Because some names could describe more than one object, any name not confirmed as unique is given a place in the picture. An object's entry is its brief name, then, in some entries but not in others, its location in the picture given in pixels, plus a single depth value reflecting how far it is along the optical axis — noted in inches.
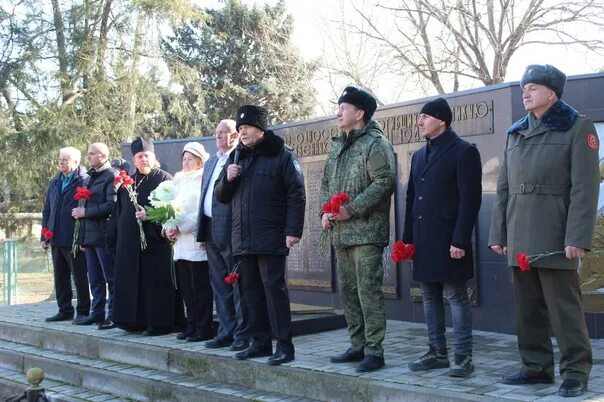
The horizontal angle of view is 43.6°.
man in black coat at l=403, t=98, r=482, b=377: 200.5
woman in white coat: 277.6
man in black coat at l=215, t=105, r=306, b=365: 228.7
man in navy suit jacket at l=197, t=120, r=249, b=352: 259.1
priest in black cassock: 296.5
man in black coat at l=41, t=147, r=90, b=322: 337.4
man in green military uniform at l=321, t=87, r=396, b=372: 213.9
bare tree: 695.7
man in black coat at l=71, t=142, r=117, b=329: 319.9
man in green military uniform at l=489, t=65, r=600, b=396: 175.3
